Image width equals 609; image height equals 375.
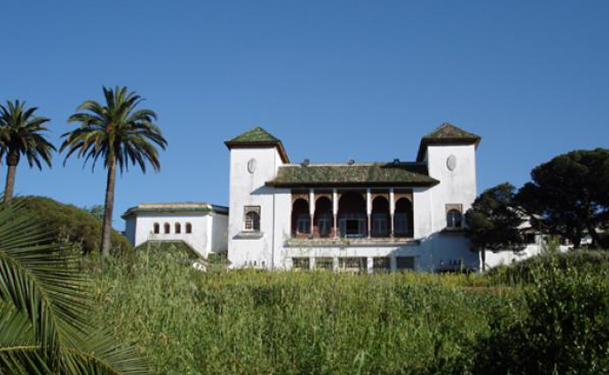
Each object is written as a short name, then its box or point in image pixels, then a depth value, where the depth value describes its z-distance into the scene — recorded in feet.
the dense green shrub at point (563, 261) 46.16
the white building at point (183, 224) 138.72
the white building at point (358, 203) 128.06
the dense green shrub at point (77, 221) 104.41
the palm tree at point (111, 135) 95.61
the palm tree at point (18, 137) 100.48
